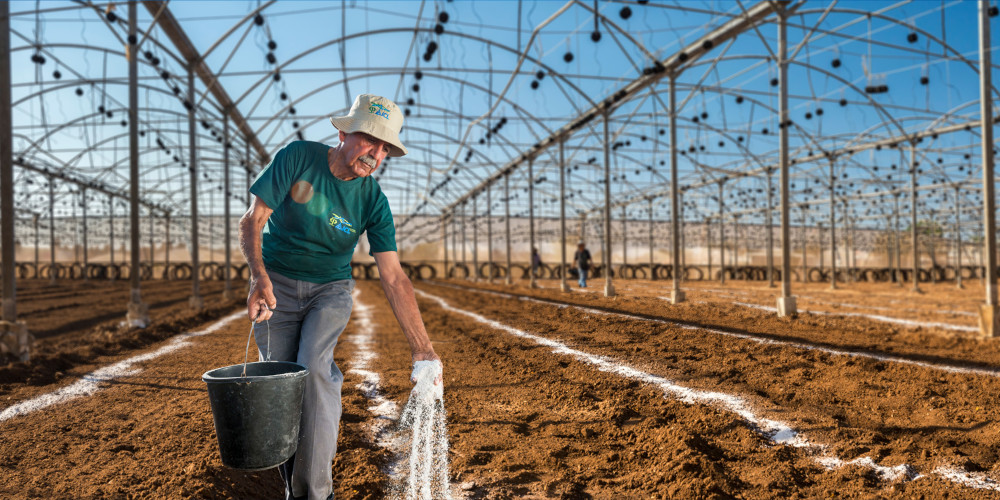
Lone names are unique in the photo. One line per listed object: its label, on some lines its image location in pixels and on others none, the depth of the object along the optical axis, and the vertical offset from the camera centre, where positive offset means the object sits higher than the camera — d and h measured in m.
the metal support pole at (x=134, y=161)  11.01 +1.87
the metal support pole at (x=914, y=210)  19.27 +1.28
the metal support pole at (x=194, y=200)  14.46 +1.53
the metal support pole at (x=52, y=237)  26.52 +1.23
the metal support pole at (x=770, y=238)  23.01 +0.55
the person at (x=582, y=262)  21.70 -0.20
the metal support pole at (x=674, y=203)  12.95 +1.08
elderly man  2.61 +0.04
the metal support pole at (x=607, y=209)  15.63 +1.21
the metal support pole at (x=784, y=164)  10.27 +1.48
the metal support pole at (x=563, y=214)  18.44 +1.29
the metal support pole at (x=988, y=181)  8.23 +0.91
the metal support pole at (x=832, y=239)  21.02 +0.44
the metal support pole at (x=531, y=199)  21.01 +1.93
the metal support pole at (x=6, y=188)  7.83 +0.96
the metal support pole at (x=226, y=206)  17.95 +1.73
